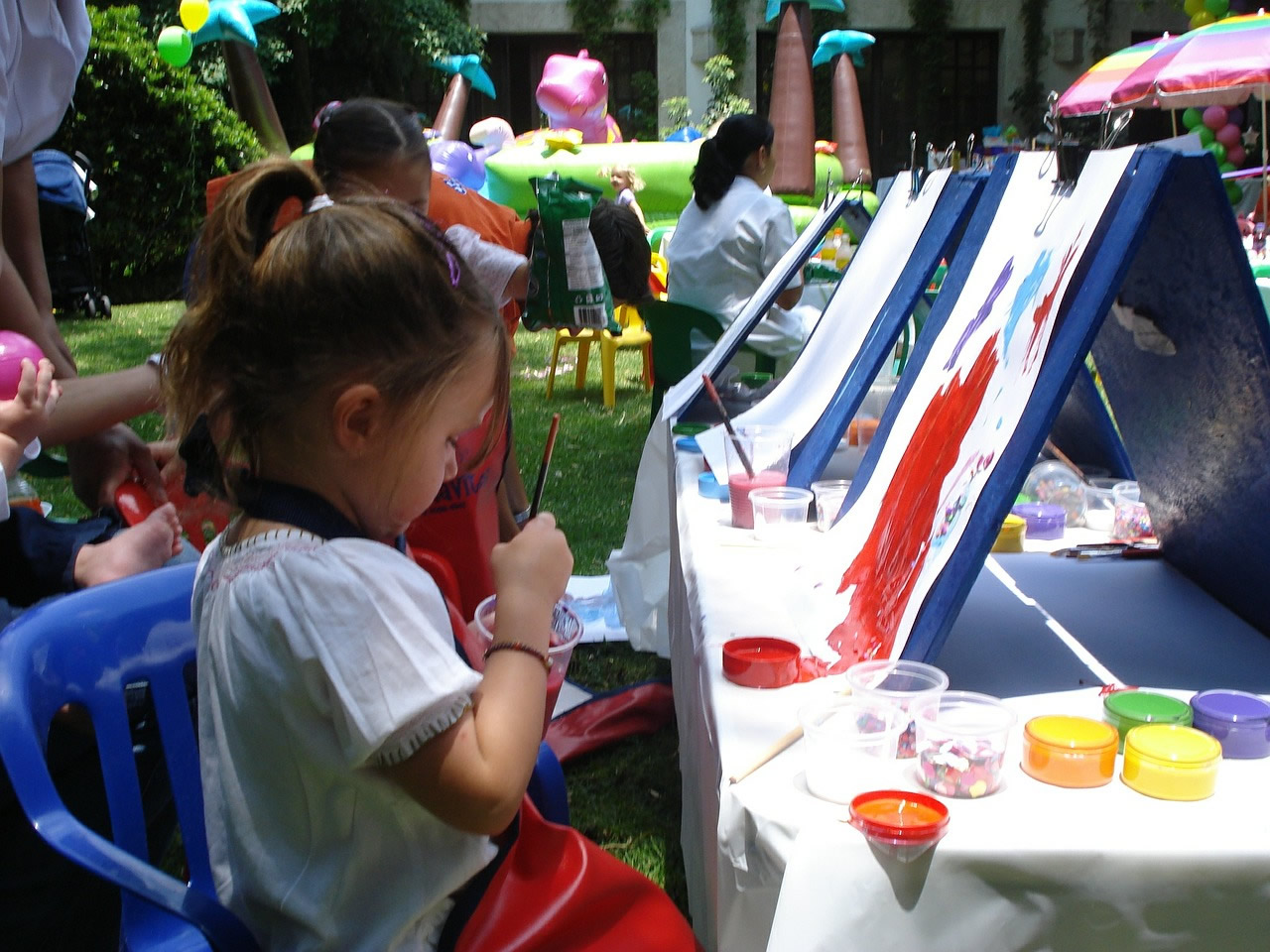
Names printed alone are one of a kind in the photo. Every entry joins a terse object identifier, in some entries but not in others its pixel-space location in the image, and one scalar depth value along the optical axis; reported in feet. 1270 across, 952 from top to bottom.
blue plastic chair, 3.49
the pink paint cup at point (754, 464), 5.54
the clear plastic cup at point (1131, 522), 5.49
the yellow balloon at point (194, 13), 35.55
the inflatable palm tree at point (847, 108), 43.50
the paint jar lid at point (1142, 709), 3.43
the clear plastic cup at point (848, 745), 3.17
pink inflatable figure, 37.45
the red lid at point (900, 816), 2.92
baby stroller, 25.92
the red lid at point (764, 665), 3.81
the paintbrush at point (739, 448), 5.61
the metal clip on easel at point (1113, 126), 3.92
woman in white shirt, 14.61
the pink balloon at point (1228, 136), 37.29
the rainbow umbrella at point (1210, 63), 24.53
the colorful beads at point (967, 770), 3.15
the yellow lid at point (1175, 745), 3.11
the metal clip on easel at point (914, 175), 7.35
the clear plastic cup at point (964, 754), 3.15
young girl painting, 2.93
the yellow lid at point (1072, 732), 3.21
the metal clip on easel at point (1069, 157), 4.24
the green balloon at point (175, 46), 34.81
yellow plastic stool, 21.12
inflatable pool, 35.42
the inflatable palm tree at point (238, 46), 35.06
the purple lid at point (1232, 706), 3.35
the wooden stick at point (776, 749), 3.28
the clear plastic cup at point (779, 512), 5.34
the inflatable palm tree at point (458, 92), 38.58
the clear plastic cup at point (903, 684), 3.34
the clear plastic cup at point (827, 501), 5.31
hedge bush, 35.12
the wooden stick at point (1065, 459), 6.06
